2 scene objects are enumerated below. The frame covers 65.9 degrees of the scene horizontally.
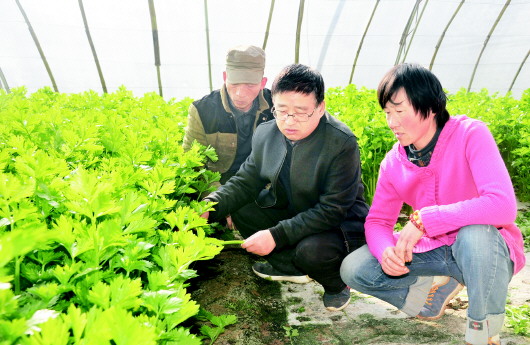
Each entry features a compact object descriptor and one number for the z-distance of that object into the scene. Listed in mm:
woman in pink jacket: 1972
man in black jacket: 2402
